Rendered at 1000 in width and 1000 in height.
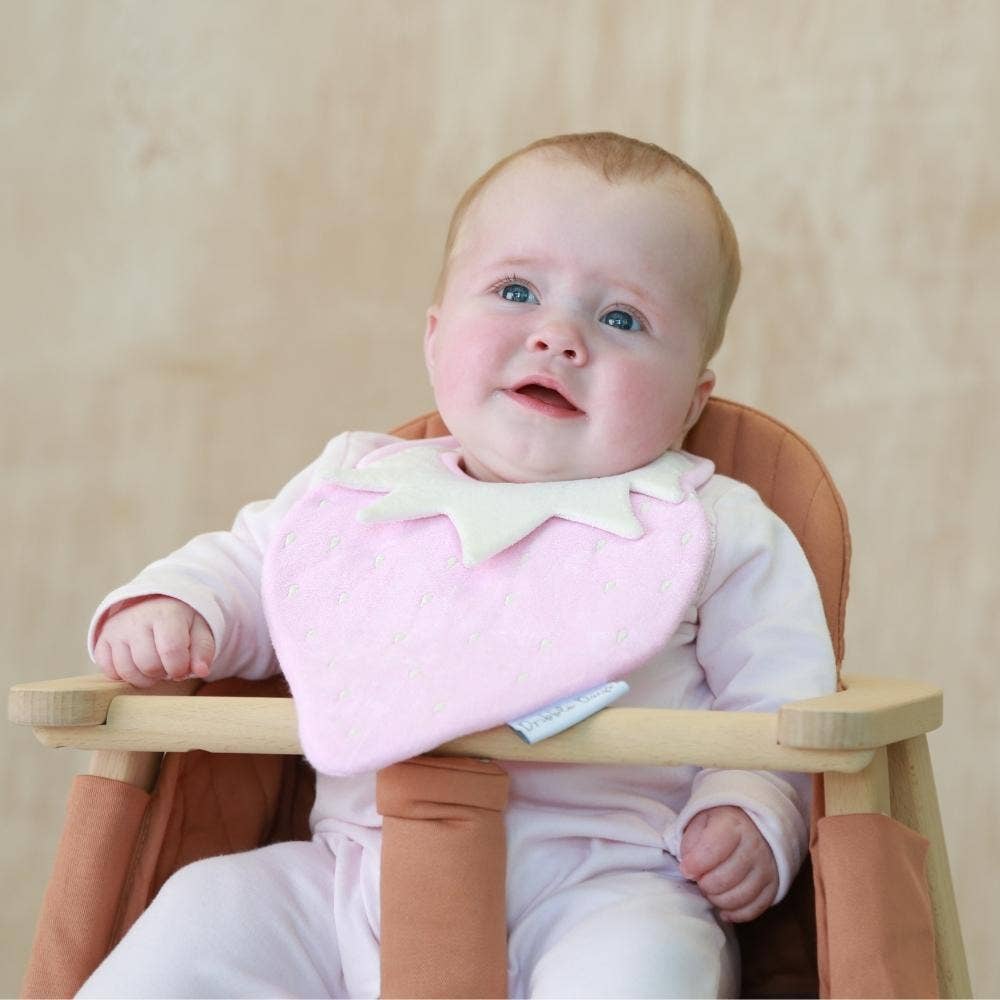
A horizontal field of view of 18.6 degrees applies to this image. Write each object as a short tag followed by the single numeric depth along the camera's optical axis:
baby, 1.12
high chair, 1.05
